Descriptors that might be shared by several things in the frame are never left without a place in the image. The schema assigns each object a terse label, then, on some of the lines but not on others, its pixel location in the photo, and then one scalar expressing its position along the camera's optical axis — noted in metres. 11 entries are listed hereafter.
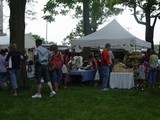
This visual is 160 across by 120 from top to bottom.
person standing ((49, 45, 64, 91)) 9.36
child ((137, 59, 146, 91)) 10.95
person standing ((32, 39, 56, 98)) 8.21
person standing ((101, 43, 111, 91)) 9.70
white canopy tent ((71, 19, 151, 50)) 11.65
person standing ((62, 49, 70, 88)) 10.83
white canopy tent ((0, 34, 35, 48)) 18.29
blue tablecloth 11.19
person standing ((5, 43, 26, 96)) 8.46
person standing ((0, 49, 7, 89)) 10.04
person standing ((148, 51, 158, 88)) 11.00
